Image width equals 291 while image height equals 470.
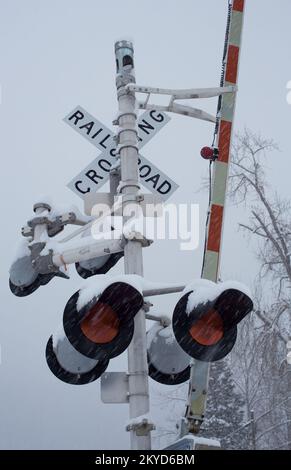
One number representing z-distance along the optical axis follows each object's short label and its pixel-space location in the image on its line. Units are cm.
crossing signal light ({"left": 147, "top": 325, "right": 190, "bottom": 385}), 424
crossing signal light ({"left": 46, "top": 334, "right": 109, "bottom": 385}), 358
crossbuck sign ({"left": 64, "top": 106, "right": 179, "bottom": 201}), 475
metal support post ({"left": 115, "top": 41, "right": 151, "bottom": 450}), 375
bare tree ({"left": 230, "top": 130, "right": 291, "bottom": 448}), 1559
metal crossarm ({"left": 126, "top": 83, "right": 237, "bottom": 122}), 426
